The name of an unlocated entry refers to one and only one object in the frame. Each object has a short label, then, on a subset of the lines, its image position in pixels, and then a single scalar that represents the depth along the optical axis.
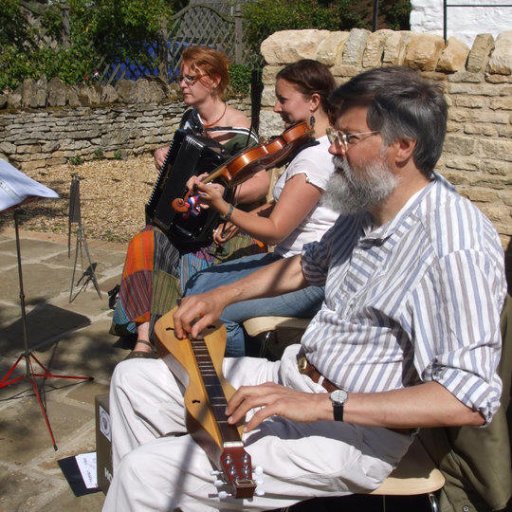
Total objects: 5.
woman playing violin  3.37
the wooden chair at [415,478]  2.34
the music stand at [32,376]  3.60
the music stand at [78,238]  5.02
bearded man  2.07
